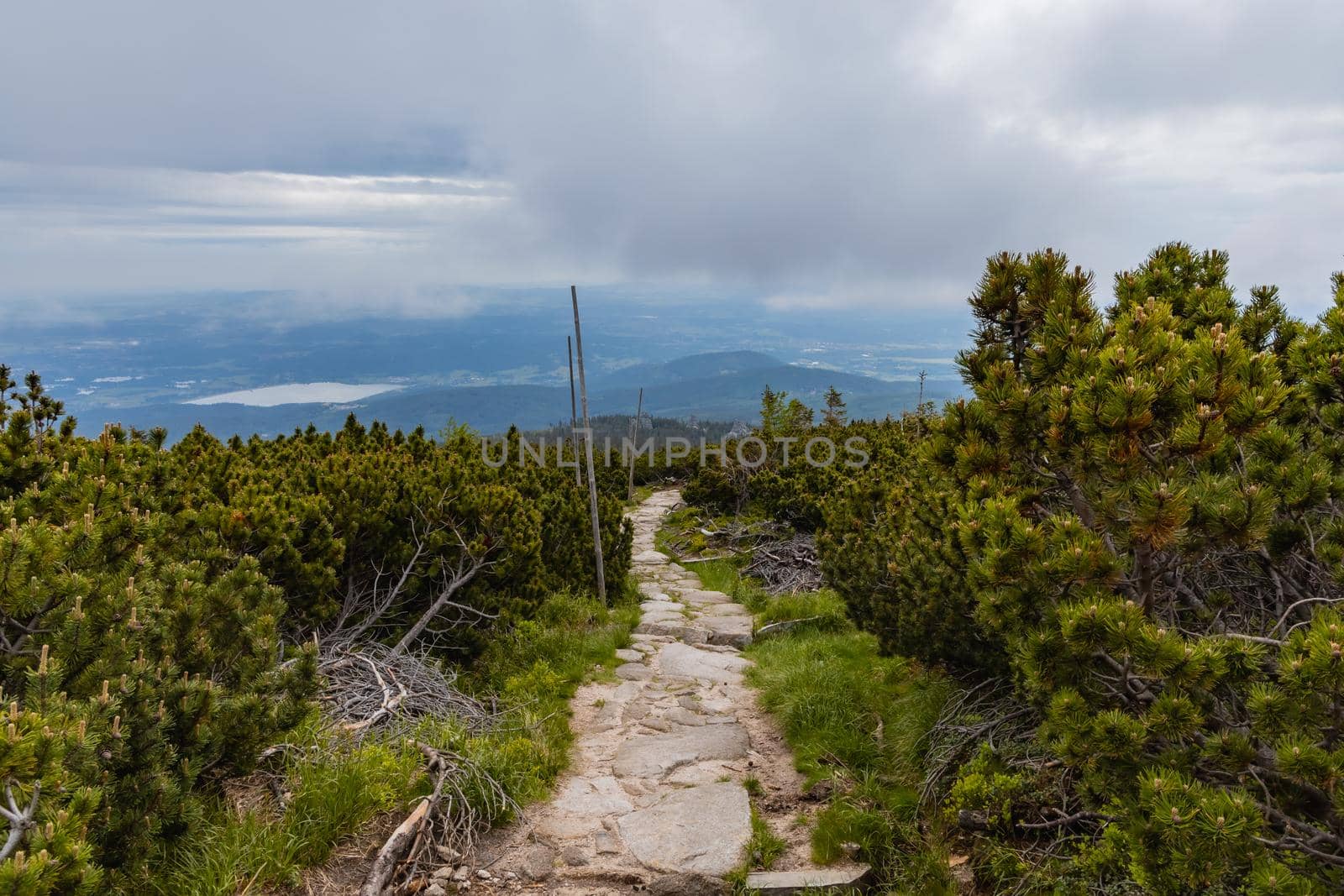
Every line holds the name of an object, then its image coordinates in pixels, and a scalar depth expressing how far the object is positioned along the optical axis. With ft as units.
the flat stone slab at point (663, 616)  32.94
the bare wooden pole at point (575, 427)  40.19
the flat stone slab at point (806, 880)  12.73
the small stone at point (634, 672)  25.22
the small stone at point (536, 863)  13.43
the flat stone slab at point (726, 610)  35.22
